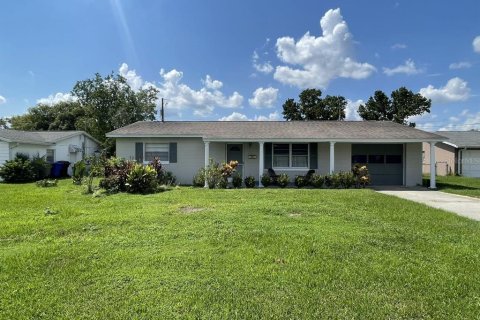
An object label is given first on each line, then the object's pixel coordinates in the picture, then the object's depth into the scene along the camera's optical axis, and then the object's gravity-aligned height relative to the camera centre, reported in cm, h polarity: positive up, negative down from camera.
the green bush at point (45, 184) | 1426 -88
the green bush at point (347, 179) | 1397 -62
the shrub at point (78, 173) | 1474 -39
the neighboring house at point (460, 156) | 2372 +74
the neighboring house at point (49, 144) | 1750 +130
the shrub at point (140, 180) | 1192 -58
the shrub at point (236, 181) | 1422 -71
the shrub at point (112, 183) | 1219 -71
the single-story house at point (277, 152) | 1566 +65
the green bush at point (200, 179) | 1432 -63
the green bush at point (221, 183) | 1376 -78
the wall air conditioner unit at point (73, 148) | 2326 +120
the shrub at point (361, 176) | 1413 -47
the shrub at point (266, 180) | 1431 -67
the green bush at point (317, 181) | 1405 -69
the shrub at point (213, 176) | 1375 -47
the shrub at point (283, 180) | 1410 -66
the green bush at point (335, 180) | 1398 -64
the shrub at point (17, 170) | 1658 -30
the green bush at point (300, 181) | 1421 -70
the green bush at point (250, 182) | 1416 -75
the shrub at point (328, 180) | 1405 -65
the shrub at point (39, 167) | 1799 -15
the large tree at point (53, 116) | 4147 +644
